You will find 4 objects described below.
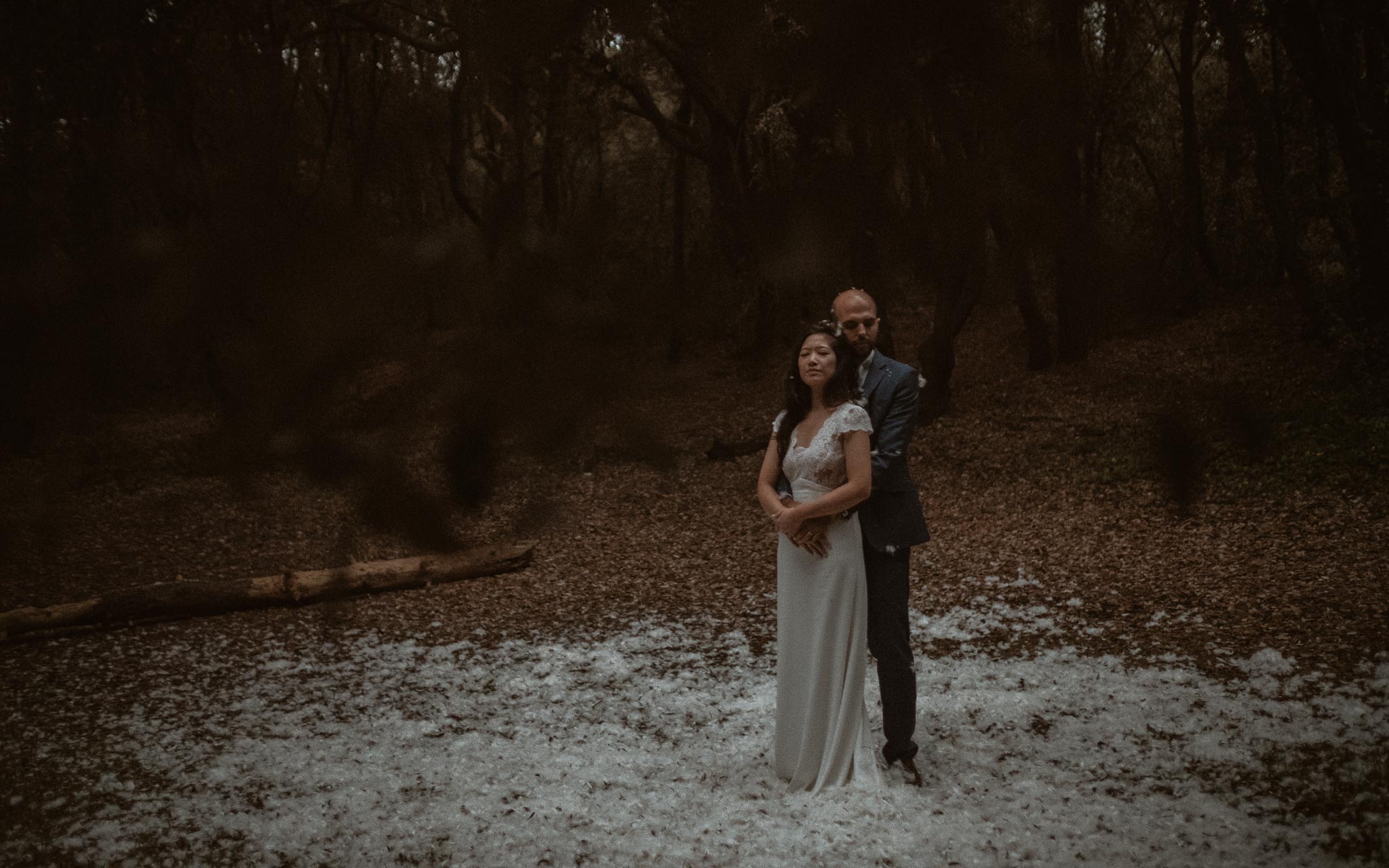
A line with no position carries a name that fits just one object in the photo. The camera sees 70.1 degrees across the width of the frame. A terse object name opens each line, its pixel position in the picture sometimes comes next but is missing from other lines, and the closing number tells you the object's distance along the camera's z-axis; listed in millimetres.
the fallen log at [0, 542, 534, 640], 5871
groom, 3047
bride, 2957
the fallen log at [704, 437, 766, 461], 7641
